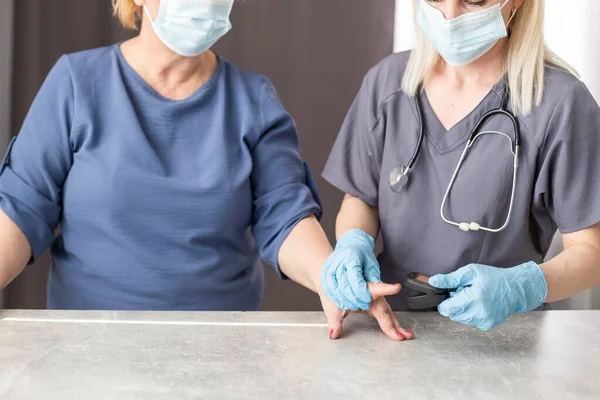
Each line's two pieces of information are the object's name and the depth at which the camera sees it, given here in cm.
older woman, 150
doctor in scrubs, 142
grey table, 101
